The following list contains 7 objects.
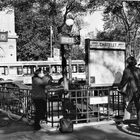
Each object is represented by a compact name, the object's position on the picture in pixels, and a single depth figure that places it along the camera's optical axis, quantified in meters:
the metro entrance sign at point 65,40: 9.41
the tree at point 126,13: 15.64
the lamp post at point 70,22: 11.67
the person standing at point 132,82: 8.14
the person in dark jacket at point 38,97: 8.52
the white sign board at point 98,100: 8.87
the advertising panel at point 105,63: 9.67
